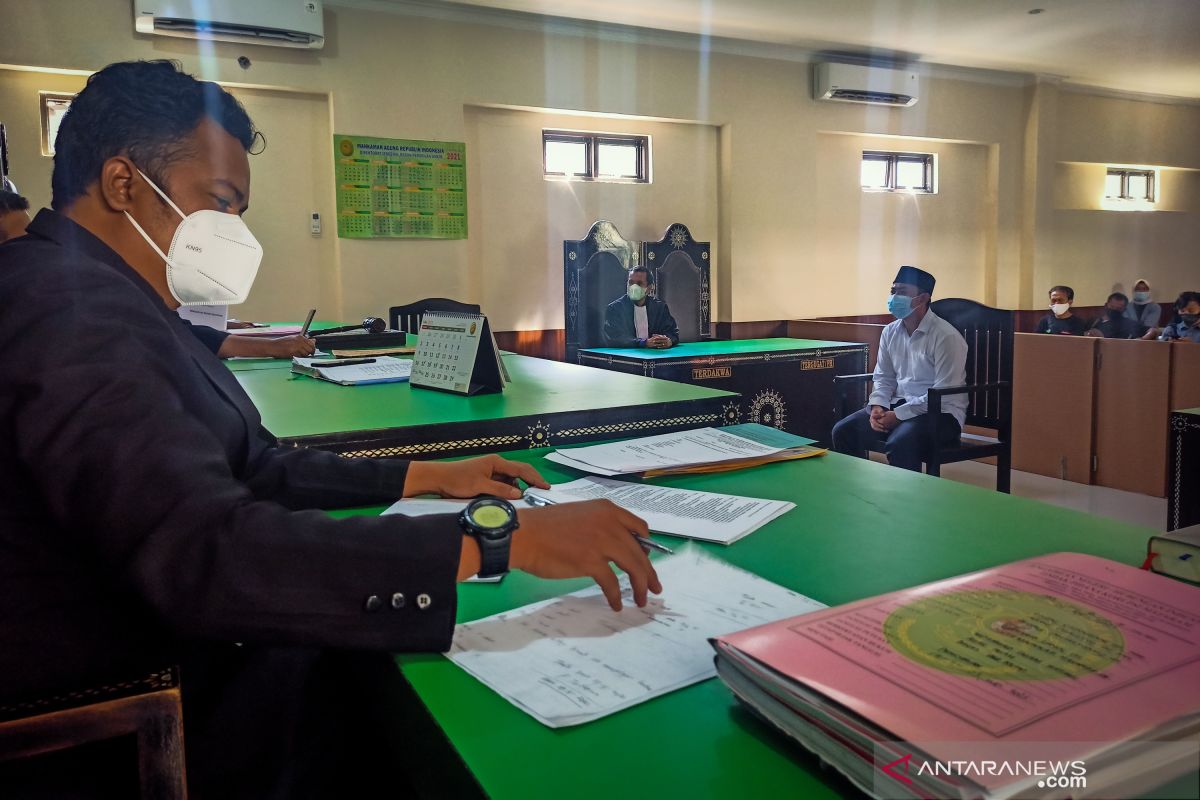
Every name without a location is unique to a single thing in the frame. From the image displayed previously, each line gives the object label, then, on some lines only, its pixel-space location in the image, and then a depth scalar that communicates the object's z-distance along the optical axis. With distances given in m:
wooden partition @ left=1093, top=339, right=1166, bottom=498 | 4.28
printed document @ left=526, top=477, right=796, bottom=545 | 1.04
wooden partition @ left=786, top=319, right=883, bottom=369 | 5.64
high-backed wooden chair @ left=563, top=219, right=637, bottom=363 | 5.77
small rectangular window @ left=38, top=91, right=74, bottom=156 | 4.85
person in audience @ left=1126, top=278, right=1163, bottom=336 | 8.33
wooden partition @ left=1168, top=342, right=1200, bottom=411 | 4.16
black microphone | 3.59
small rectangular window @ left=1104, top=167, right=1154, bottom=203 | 8.54
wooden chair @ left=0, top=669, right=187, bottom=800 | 0.68
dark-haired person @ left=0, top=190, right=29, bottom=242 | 2.79
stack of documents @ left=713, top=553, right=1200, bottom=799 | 0.45
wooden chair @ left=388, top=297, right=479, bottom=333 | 5.03
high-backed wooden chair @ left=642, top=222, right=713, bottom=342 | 6.24
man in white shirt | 3.49
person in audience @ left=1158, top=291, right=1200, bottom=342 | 6.20
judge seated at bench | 5.60
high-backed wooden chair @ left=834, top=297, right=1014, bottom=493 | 3.39
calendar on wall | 5.51
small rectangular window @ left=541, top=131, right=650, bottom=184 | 6.32
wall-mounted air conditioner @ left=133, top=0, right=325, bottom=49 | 4.79
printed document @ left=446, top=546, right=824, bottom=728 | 0.64
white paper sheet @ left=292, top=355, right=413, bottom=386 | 2.31
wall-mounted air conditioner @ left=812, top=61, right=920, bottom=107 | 6.81
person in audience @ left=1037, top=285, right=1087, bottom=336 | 6.85
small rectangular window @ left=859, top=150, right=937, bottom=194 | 7.59
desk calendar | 2.04
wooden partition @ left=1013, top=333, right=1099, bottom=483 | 4.59
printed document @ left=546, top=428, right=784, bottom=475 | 1.34
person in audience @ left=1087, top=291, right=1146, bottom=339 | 7.44
